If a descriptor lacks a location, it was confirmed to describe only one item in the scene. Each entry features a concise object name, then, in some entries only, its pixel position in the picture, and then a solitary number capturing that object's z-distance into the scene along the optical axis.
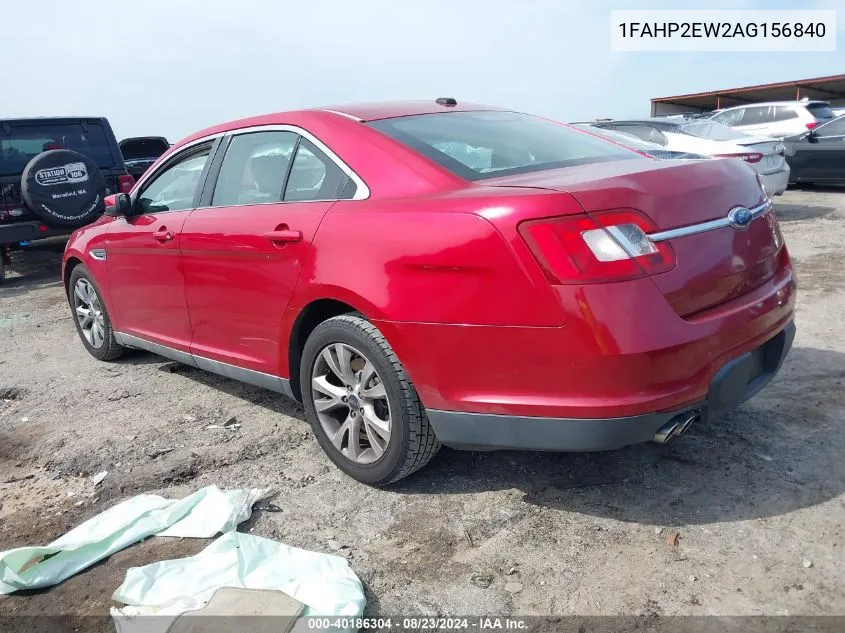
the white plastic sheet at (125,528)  2.44
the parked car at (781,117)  12.27
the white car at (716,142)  8.32
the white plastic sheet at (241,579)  2.16
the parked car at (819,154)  11.11
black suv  7.46
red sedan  2.24
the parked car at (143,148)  13.51
